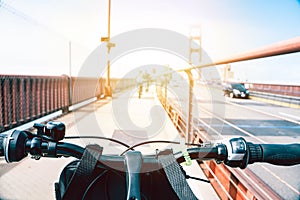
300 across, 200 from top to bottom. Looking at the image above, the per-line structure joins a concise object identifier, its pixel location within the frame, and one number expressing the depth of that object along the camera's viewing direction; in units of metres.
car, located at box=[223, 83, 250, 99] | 14.34
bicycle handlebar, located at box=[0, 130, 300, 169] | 0.66
